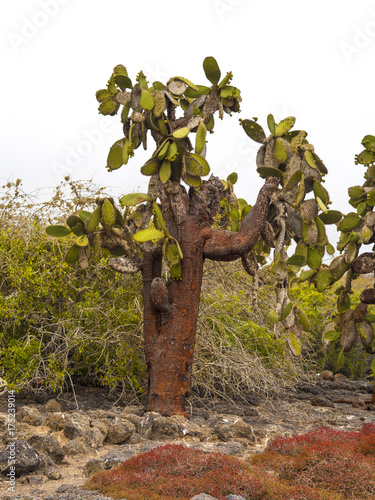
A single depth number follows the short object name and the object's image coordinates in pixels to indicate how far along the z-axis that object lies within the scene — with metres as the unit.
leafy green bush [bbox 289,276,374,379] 9.62
